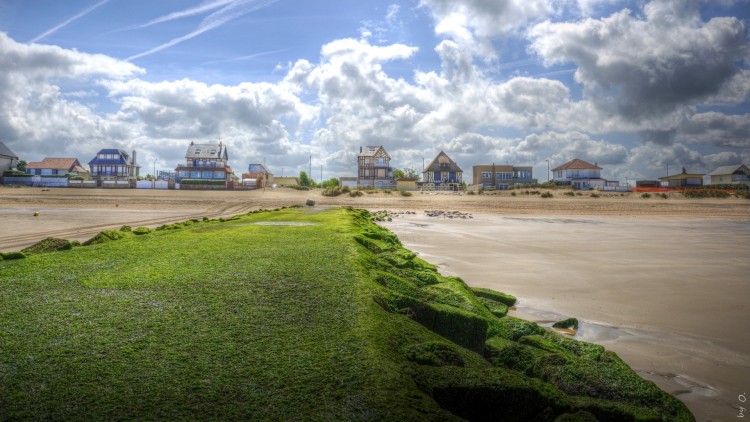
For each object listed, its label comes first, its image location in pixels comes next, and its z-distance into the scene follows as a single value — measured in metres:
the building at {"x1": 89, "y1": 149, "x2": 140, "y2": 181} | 93.06
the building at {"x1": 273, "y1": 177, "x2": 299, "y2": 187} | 95.38
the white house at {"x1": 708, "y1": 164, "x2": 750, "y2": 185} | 87.06
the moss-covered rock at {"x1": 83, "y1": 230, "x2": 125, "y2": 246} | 8.24
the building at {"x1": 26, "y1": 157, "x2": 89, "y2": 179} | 85.44
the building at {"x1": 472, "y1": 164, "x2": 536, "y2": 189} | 91.94
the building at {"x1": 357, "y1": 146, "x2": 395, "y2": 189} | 90.44
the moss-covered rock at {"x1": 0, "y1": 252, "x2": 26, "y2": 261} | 5.95
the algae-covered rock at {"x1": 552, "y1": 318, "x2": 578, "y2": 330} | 5.75
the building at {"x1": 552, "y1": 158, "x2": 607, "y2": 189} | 83.83
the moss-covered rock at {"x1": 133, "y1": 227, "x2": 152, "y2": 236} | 10.35
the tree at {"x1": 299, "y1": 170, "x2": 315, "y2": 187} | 97.22
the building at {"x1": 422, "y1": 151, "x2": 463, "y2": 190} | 91.96
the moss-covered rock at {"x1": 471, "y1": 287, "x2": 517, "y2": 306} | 6.76
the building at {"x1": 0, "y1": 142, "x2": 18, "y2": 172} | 76.14
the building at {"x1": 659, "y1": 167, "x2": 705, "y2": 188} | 93.44
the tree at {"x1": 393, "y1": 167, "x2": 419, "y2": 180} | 105.62
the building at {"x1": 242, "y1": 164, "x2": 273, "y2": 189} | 99.36
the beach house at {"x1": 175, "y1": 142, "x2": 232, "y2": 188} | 88.88
